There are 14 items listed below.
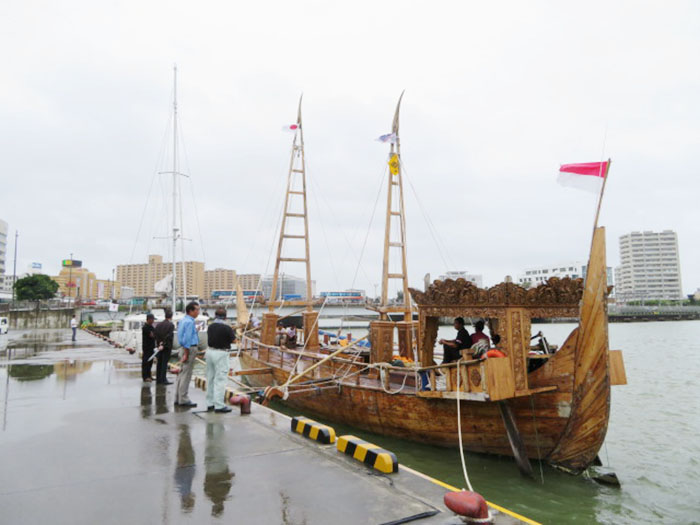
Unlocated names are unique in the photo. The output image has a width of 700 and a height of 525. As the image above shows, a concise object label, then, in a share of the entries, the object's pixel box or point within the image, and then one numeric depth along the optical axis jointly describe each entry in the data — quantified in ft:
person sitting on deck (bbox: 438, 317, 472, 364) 30.68
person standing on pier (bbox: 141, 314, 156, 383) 37.35
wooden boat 24.04
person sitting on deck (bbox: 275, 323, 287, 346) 57.06
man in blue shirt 24.90
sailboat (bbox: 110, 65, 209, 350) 93.77
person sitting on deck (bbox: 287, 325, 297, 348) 60.67
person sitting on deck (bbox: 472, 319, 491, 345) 30.09
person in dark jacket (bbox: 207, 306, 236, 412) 25.38
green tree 217.97
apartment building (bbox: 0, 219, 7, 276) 339.36
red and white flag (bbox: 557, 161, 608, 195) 24.72
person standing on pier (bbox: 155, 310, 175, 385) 34.09
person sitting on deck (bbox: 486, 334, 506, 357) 24.53
